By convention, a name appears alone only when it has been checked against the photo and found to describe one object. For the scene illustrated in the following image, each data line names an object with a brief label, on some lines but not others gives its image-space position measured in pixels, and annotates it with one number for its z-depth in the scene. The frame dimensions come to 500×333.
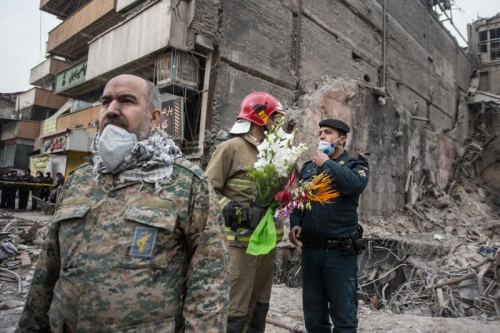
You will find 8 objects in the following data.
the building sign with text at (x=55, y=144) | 12.90
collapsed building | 7.16
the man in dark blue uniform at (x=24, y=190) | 12.20
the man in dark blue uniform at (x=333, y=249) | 2.57
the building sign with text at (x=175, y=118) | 8.41
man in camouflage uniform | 1.27
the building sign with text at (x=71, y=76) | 13.29
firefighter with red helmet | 2.31
